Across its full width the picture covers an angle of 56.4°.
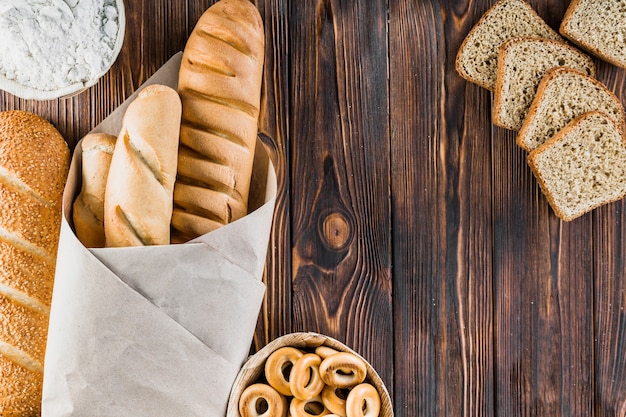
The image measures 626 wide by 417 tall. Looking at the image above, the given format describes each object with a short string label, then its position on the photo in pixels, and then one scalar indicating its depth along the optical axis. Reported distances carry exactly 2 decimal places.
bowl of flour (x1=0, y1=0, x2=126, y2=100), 1.20
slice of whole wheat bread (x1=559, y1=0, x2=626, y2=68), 1.39
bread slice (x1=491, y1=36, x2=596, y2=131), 1.38
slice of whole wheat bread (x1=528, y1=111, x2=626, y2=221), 1.39
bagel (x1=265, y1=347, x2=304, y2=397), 1.30
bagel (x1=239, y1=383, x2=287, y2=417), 1.28
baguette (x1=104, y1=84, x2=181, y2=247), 1.14
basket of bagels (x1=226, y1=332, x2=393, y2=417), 1.27
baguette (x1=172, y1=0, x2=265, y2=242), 1.22
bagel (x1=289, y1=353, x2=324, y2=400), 1.27
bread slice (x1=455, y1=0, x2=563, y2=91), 1.40
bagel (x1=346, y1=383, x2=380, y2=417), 1.26
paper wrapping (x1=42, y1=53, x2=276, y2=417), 1.13
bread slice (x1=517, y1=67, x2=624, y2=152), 1.39
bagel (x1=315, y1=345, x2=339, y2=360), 1.31
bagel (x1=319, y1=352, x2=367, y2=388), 1.27
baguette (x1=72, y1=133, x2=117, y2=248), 1.22
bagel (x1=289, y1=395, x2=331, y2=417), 1.29
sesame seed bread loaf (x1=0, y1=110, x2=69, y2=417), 1.22
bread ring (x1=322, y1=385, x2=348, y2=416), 1.31
